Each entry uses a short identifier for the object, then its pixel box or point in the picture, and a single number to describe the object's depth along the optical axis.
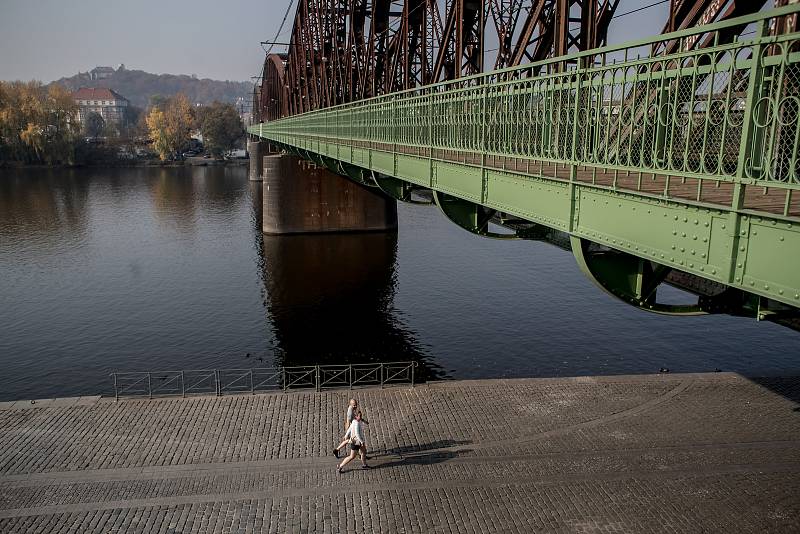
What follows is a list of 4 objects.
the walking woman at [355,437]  15.55
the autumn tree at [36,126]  123.25
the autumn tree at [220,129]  158.25
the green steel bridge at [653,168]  6.73
